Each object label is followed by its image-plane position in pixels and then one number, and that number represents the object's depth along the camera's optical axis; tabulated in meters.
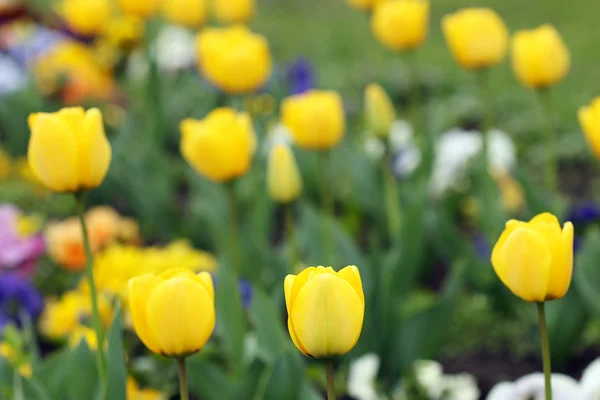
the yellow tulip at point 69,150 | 2.44
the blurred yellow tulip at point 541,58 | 2.84
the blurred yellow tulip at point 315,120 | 2.80
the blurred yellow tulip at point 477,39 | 2.92
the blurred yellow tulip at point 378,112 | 2.89
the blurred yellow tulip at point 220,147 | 2.67
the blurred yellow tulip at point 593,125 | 2.60
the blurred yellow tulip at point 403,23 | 3.30
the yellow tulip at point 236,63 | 3.06
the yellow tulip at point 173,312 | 2.33
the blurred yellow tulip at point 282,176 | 2.79
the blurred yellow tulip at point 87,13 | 5.61
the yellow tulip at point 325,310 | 2.28
